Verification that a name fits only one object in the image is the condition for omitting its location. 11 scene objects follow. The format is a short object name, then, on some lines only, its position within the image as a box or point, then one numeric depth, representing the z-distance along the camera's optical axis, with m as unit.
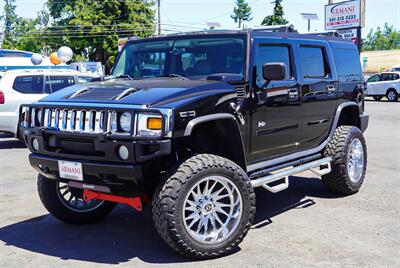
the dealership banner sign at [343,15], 29.10
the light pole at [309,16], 26.60
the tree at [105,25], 43.66
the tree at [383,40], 121.25
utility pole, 46.10
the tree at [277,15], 55.38
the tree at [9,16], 85.00
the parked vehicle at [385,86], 27.39
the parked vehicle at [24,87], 11.14
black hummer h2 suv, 4.18
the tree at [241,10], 82.00
